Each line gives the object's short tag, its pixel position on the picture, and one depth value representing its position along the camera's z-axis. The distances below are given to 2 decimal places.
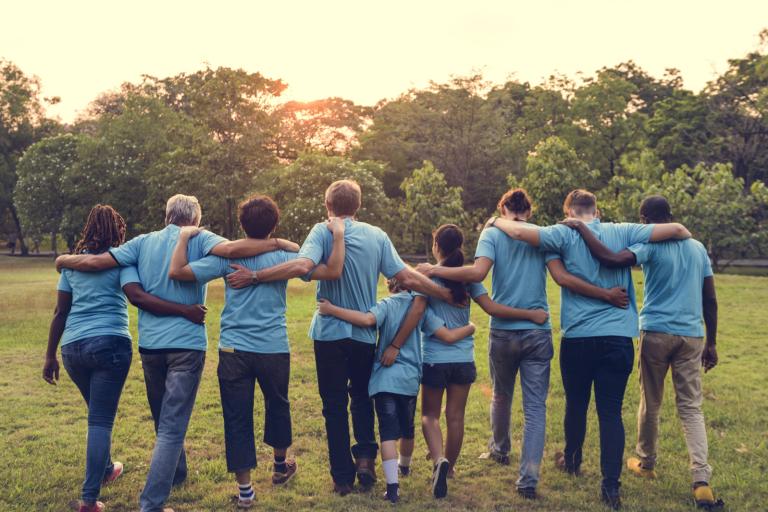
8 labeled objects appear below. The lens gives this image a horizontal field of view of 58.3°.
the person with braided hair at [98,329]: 4.73
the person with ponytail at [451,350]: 5.18
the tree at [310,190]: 29.22
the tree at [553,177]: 32.78
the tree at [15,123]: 52.16
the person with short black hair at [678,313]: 5.16
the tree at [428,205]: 36.59
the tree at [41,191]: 45.69
